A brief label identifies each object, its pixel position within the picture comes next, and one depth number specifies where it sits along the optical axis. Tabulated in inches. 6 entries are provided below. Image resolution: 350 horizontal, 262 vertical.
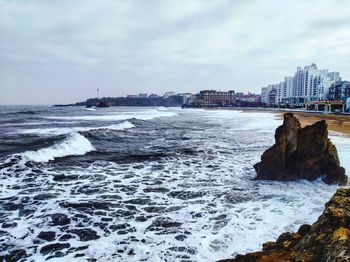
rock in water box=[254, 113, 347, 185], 437.4
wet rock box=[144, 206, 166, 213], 325.7
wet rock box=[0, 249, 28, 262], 223.8
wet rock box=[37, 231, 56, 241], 260.1
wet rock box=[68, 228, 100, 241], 261.5
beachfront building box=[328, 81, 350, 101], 4260.8
